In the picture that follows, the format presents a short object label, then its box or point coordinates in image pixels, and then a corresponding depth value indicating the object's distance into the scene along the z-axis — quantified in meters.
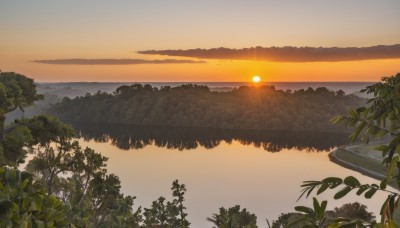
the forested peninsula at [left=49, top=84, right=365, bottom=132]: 163.88
